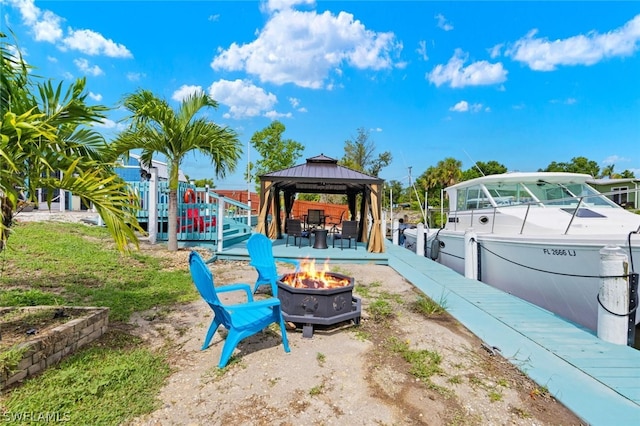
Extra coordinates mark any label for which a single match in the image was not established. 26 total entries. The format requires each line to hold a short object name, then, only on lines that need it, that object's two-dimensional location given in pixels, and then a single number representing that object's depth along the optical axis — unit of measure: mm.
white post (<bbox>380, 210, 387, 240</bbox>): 9449
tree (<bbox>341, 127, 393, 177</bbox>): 37000
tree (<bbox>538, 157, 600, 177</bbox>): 46719
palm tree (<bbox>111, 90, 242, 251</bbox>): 7355
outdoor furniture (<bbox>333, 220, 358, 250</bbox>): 10109
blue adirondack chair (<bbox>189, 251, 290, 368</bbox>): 2748
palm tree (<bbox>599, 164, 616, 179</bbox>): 43522
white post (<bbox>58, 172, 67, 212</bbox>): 15368
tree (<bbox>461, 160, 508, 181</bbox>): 45875
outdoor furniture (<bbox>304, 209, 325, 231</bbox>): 11906
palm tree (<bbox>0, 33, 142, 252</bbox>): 2285
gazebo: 9375
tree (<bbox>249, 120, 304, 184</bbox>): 25328
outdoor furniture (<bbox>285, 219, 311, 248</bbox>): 10039
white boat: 4680
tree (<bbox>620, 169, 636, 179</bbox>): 36119
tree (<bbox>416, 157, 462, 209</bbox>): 33344
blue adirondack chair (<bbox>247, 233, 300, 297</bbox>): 4879
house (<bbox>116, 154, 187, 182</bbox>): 17481
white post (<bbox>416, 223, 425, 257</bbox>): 10539
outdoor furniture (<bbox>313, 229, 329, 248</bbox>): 9758
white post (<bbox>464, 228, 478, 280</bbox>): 6949
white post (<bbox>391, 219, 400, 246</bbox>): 14953
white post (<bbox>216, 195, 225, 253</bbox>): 8461
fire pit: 3562
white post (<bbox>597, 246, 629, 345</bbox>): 3527
